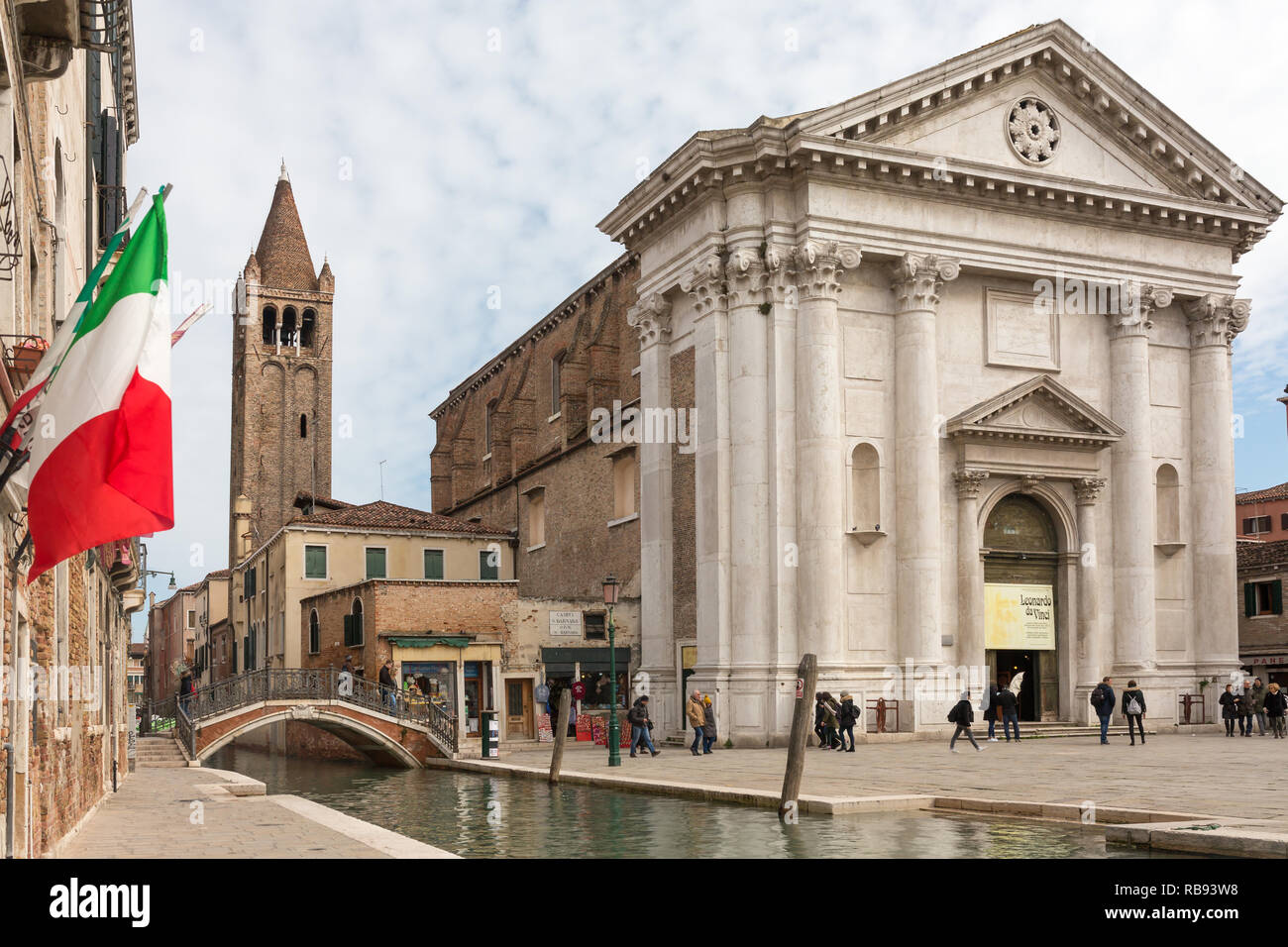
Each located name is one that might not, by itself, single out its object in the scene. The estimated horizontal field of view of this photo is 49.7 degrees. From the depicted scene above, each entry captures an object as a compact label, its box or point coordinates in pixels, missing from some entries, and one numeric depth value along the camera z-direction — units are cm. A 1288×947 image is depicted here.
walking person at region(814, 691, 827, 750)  2724
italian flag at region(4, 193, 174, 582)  714
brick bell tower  6775
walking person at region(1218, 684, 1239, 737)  3030
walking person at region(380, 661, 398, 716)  3253
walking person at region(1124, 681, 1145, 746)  2794
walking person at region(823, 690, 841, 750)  2706
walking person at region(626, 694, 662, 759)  2745
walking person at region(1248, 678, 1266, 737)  3043
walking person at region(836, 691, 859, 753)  2641
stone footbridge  3228
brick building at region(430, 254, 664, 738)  3588
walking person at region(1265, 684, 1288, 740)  2906
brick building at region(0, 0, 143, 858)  859
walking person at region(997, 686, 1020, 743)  2816
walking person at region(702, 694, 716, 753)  2742
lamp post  2498
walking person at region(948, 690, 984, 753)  2544
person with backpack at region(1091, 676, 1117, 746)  2750
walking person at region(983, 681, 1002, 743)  2802
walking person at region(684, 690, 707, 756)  2734
